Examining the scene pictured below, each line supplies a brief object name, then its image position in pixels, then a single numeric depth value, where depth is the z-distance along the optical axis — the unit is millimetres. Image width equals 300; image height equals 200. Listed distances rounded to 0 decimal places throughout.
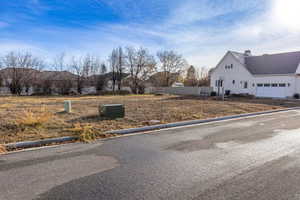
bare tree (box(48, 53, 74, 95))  32938
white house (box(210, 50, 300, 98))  24516
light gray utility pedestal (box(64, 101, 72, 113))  9823
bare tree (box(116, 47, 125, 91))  40094
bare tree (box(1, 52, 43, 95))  30969
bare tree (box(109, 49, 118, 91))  40062
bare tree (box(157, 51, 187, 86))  46344
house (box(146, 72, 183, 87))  44209
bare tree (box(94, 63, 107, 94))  37875
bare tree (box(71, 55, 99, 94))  36156
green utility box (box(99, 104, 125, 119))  8352
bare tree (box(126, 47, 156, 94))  39938
